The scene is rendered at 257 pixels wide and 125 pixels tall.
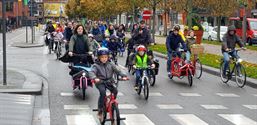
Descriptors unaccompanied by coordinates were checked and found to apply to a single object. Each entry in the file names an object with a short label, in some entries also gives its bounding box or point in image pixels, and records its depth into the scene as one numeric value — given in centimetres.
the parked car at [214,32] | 5086
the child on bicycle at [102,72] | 882
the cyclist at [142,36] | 1741
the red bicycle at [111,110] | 830
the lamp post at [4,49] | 1281
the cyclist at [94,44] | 1955
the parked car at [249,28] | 4078
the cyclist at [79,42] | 1320
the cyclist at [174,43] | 1566
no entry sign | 3615
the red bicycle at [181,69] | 1483
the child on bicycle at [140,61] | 1270
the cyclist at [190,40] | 1772
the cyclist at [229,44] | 1509
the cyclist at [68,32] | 2180
